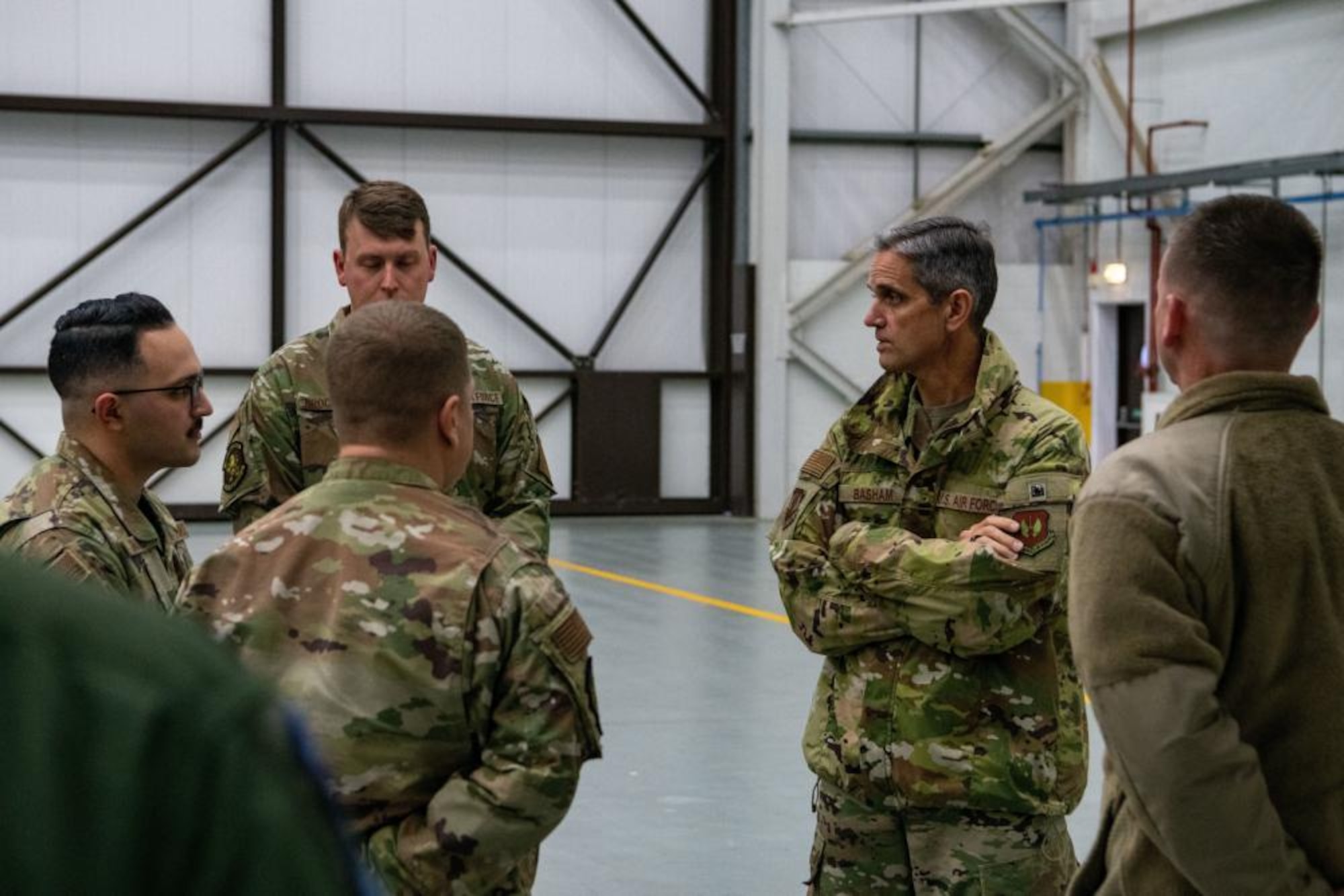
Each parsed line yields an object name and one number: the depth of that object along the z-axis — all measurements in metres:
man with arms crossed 3.88
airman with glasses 3.62
